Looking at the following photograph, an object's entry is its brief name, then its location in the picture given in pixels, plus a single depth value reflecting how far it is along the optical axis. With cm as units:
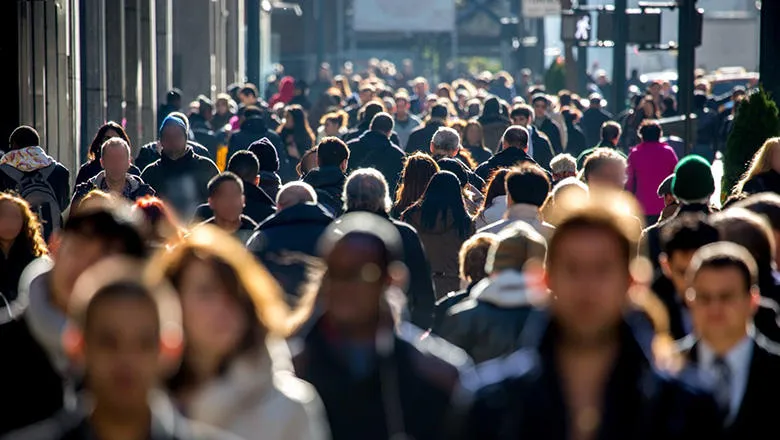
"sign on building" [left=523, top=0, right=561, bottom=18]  9562
